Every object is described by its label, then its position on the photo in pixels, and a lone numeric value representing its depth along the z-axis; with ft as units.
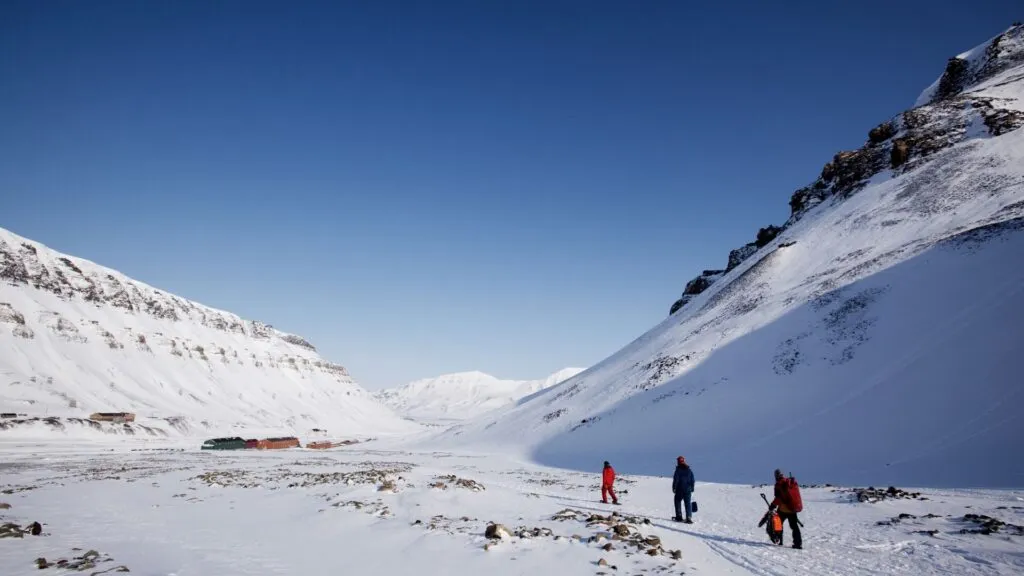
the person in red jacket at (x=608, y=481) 62.85
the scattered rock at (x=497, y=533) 35.12
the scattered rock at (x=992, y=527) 36.91
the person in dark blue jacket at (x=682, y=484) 50.93
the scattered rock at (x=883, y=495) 53.93
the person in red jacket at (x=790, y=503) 37.45
